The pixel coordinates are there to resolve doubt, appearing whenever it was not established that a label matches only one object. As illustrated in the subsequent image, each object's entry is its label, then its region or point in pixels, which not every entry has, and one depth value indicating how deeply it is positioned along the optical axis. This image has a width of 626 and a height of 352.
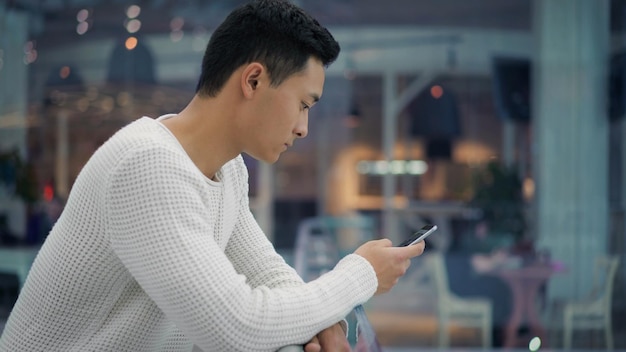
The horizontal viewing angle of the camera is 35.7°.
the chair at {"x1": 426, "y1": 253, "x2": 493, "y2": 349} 6.08
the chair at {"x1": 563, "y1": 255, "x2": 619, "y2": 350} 6.12
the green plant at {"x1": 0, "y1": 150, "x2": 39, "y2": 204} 6.09
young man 1.03
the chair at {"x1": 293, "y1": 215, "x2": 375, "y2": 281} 5.96
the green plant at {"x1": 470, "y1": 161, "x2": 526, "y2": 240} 5.98
